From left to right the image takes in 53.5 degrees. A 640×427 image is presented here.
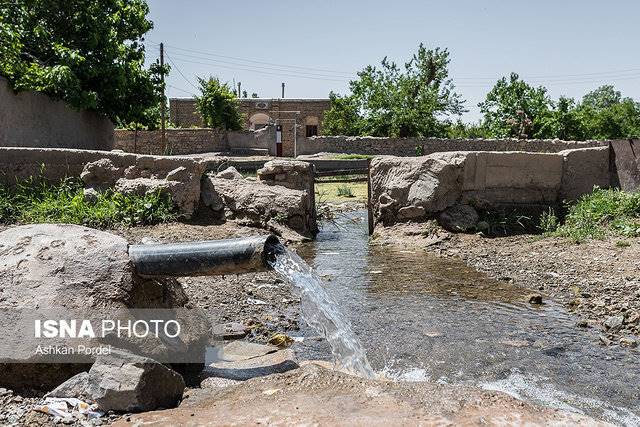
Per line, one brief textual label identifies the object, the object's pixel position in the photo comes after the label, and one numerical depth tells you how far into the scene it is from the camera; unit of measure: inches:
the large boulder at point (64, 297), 125.5
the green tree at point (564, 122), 845.2
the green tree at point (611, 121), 890.7
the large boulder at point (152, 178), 327.3
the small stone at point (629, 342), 171.2
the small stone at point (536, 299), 217.2
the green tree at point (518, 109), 865.5
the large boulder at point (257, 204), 342.3
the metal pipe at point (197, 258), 136.4
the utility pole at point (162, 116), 851.3
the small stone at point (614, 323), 185.3
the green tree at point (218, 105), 1157.1
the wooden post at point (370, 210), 375.6
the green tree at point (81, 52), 402.6
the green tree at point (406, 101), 1005.2
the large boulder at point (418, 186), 343.6
